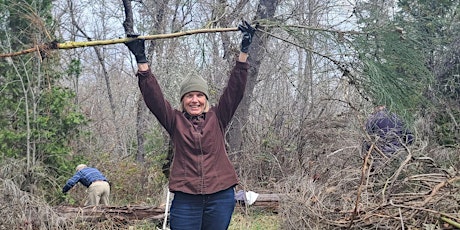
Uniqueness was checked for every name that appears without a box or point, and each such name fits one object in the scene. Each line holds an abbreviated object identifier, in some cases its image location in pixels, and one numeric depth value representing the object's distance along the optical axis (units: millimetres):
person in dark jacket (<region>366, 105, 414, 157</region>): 5223
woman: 3088
